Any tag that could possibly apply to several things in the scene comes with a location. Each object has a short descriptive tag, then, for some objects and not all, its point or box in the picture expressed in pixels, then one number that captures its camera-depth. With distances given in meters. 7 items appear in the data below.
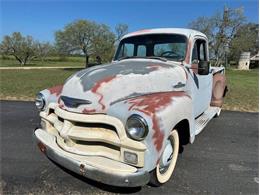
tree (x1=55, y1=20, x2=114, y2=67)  26.57
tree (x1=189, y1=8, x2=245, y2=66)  25.23
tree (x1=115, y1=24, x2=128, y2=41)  28.90
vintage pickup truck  2.00
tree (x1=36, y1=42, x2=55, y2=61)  37.36
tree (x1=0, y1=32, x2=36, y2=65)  34.46
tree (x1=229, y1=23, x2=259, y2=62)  26.10
